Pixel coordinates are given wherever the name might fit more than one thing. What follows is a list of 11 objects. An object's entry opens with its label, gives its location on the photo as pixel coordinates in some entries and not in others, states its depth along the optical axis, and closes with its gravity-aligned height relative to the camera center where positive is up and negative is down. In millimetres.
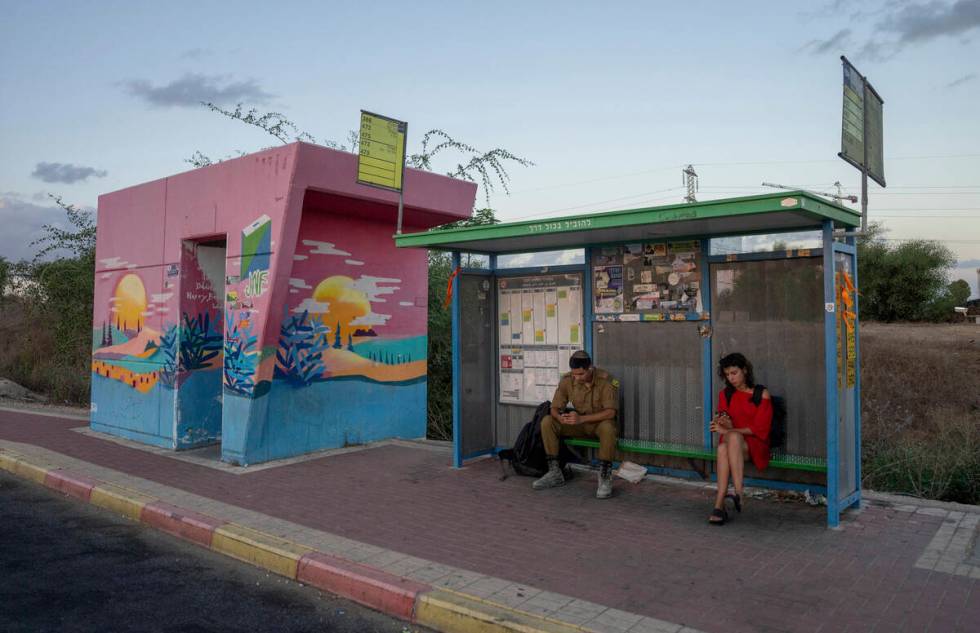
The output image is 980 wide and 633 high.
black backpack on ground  7637 -1209
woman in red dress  6082 -758
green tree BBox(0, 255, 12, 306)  24508 +1713
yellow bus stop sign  8328 +2106
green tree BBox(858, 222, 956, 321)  35688 +2860
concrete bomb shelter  8516 +344
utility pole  32781 +7114
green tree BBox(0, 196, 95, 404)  16938 +651
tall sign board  6785 +2027
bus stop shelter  6090 +159
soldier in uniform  7180 -735
